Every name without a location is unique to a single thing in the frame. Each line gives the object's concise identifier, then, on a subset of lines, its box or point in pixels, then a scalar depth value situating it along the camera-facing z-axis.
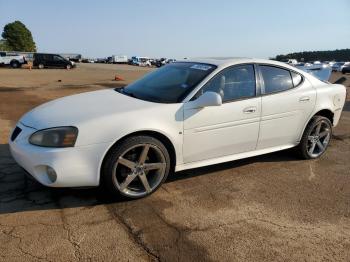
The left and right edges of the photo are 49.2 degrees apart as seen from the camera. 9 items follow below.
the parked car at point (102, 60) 83.94
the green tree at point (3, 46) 96.62
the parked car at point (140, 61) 72.38
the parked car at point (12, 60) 39.37
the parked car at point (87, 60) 82.47
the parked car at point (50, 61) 38.72
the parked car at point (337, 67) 45.65
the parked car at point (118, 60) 79.81
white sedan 3.70
